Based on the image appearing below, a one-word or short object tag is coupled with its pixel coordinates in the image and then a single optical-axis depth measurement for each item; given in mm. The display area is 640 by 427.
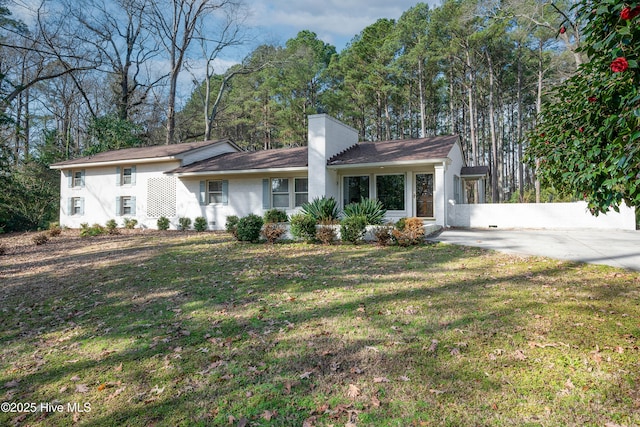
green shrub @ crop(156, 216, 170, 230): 17991
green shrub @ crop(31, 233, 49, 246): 14320
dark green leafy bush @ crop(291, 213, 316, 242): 10891
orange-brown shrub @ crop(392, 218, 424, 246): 9742
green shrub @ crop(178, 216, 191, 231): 17641
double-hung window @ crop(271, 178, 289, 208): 16484
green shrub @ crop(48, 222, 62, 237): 16500
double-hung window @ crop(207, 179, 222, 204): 17641
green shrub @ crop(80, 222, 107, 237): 16141
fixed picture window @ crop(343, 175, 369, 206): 15781
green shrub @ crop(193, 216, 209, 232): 17062
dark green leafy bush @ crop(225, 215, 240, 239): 14070
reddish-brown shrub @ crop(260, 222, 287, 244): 11180
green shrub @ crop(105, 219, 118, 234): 16891
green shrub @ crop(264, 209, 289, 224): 12837
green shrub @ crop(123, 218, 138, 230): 18734
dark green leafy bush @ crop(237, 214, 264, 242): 11328
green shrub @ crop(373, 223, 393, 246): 9938
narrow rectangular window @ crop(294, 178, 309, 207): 16125
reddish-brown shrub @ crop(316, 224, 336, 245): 10531
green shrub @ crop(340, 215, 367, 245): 10375
